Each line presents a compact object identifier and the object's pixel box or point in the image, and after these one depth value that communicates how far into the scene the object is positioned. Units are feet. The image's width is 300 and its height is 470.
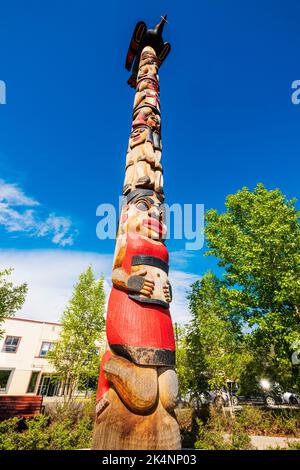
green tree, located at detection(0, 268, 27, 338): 40.93
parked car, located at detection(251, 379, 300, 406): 48.99
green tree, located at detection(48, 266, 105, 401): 46.39
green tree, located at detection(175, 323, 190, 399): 43.00
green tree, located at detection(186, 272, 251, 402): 39.86
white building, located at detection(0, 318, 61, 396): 71.20
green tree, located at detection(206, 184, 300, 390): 32.89
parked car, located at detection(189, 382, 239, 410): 43.99
